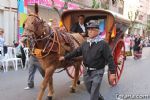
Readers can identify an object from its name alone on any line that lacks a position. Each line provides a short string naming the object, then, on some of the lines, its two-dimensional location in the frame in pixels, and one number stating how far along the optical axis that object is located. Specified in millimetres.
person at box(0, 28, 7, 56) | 14527
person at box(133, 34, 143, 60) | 23553
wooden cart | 9633
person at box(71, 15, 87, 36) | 9914
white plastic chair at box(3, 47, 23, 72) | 14675
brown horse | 7020
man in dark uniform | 6102
